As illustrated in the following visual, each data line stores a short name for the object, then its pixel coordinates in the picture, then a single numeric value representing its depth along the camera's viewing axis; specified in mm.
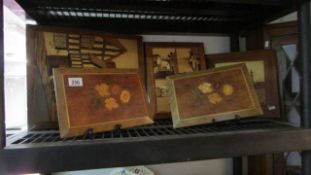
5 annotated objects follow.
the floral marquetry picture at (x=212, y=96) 774
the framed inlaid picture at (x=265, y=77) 976
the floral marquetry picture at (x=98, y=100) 660
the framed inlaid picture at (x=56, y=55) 816
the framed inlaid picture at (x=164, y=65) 982
